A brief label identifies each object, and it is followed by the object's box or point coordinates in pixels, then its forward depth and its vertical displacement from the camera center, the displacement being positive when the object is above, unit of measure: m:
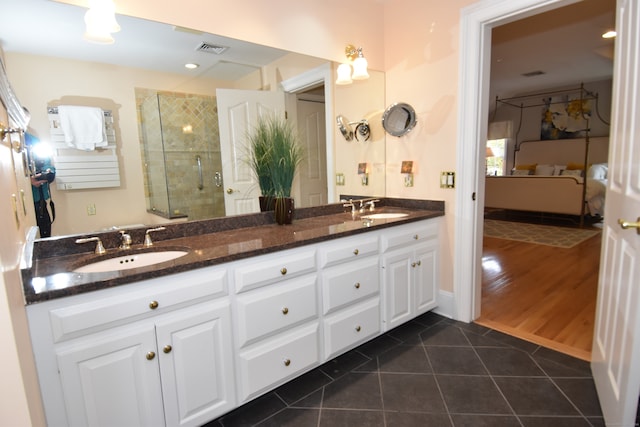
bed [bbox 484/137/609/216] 5.45 -0.31
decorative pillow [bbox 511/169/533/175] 7.44 -0.18
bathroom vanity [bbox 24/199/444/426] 1.11 -0.58
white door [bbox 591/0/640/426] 1.18 -0.38
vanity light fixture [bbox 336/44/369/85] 2.37 +0.73
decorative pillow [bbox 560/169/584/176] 6.46 -0.20
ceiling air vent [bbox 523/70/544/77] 5.80 +1.56
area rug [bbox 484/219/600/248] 4.55 -1.04
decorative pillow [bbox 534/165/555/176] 7.22 -0.15
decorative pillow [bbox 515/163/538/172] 7.60 -0.08
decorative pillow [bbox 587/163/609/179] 6.00 -0.19
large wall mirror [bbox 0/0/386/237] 1.40 +0.43
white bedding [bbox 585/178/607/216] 5.43 -0.58
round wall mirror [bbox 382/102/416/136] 2.59 +0.39
